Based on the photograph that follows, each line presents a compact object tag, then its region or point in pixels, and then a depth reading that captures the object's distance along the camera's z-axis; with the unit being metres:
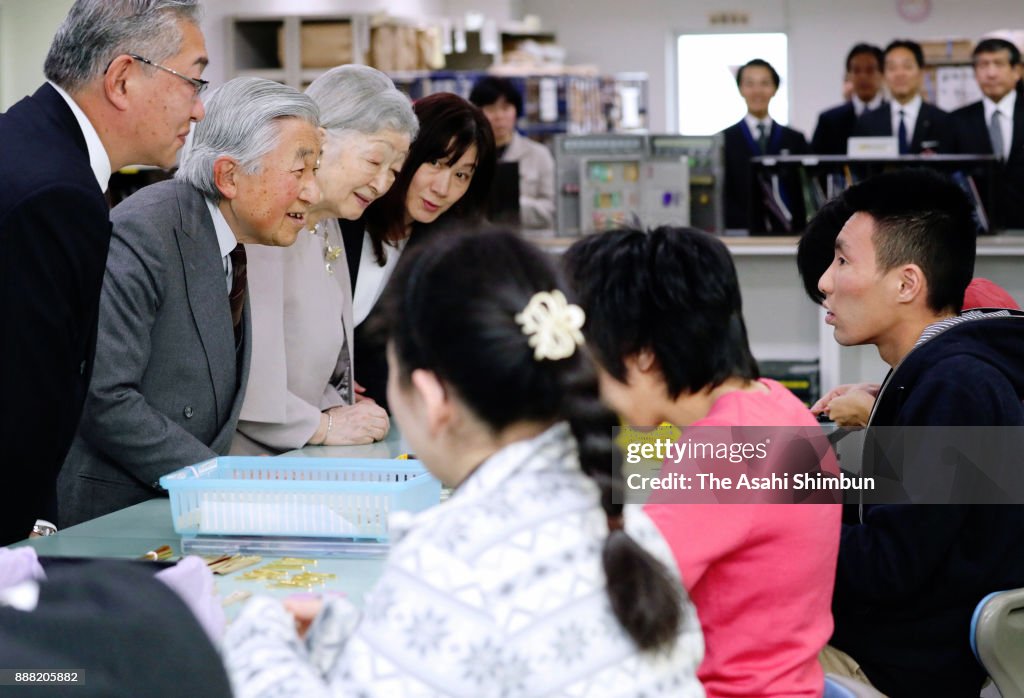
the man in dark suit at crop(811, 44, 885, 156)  8.22
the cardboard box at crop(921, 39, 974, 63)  11.30
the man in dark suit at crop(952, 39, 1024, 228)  7.30
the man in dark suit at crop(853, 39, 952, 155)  7.75
